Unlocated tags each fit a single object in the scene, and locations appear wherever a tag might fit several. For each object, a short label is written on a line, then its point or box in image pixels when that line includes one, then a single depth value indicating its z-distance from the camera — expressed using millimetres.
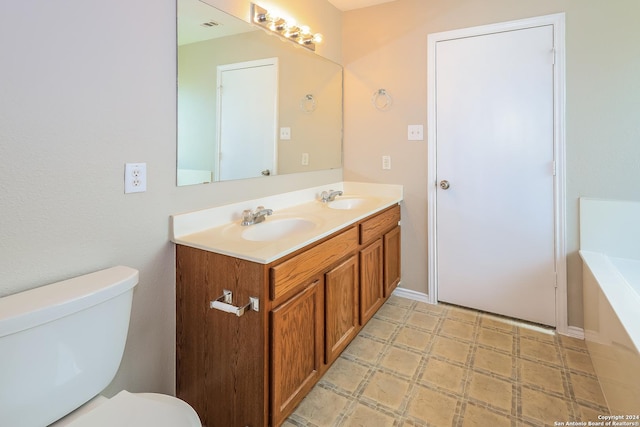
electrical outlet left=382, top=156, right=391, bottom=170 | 2695
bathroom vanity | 1272
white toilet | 868
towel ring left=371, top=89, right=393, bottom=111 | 2648
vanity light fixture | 1867
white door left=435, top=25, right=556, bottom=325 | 2189
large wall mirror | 1525
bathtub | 1305
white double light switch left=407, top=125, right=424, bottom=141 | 2543
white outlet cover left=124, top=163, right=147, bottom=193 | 1293
